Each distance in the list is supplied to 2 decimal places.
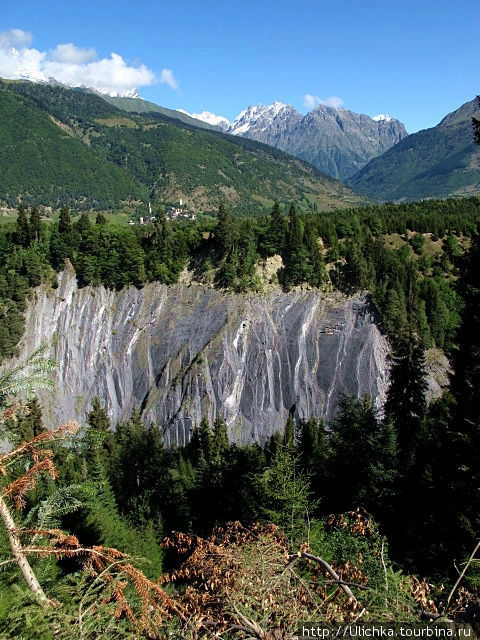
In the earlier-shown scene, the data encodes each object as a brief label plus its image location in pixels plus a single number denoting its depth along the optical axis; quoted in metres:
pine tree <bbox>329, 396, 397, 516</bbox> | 23.42
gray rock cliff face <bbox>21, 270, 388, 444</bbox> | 55.84
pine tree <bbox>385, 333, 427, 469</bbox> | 31.36
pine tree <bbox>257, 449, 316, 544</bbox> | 17.64
